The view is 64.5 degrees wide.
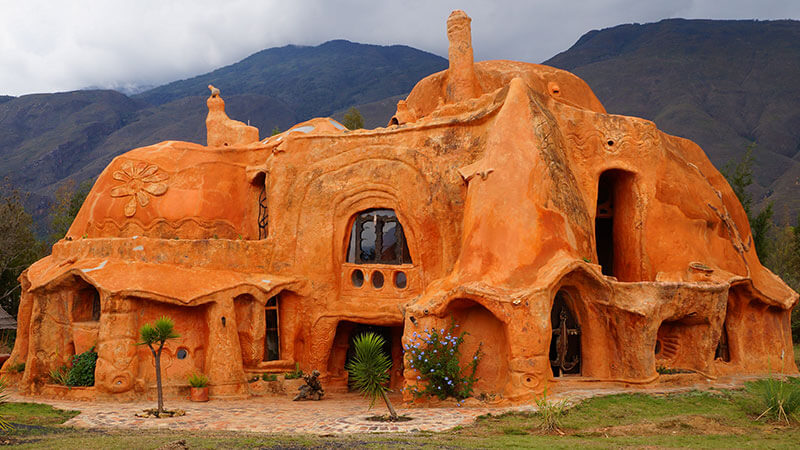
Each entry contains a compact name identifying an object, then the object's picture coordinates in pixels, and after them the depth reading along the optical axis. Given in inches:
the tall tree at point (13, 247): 1154.0
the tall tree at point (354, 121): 1437.0
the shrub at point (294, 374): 681.6
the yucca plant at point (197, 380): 617.6
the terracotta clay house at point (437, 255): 542.0
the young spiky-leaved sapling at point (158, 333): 512.4
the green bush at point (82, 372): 627.2
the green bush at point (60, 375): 638.5
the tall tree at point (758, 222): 1057.5
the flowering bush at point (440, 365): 515.5
